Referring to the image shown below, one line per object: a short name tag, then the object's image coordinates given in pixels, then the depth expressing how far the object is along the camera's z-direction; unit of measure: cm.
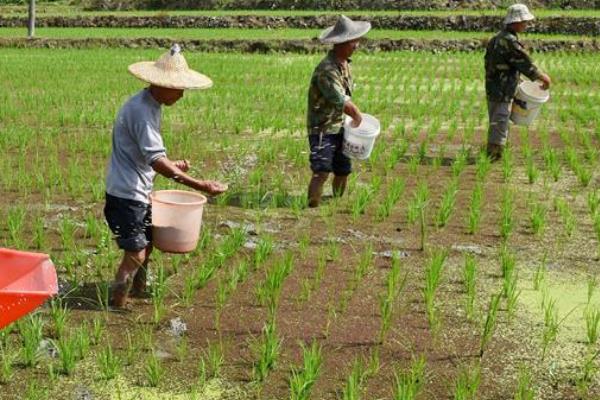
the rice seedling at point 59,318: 323
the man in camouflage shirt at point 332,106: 502
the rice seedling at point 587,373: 289
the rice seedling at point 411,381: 269
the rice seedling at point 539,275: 391
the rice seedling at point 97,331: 320
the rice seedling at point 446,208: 497
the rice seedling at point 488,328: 320
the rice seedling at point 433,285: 347
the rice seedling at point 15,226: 438
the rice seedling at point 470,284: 356
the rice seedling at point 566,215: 480
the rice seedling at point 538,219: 480
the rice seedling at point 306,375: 272
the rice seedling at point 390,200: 511
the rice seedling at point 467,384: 276
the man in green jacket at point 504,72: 634
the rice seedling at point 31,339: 301
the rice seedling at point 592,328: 328
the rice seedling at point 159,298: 343
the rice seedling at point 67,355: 296
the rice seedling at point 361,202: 507
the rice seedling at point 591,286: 368
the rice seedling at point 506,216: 468
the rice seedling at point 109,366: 292
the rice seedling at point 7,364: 289
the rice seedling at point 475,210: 481
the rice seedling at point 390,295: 338
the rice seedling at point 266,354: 296
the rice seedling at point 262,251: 415
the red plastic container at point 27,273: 249
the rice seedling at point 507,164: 614
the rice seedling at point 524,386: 274
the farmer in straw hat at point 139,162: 331
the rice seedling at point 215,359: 299
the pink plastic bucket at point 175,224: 352
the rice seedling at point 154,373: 289
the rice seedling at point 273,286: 363
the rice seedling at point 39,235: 442
